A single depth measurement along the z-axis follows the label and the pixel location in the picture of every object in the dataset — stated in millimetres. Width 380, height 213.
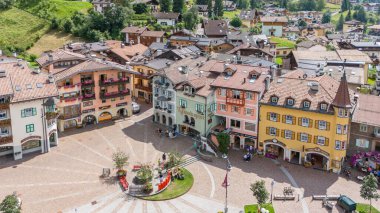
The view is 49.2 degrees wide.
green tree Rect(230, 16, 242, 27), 175125
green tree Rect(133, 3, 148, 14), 156750
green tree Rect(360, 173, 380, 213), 45594
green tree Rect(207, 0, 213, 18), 188500
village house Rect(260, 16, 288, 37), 169125
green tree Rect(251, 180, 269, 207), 44125
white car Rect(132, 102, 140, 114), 79000
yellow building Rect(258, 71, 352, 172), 55188
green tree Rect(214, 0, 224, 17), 186250
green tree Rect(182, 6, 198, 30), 147250
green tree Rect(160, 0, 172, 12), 161500
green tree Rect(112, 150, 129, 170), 53469
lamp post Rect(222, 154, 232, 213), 46831
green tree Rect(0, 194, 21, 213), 39469
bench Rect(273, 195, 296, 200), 49531
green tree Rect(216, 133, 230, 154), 59844
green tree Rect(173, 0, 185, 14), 158138
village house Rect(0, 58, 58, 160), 57094
